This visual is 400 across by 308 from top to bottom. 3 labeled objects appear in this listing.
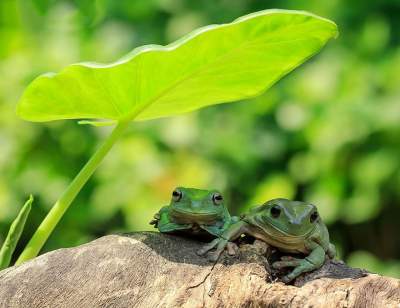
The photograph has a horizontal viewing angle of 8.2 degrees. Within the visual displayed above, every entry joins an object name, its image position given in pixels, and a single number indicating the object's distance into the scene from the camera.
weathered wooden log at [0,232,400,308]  1.29
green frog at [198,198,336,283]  1.33
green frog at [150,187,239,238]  1.35
